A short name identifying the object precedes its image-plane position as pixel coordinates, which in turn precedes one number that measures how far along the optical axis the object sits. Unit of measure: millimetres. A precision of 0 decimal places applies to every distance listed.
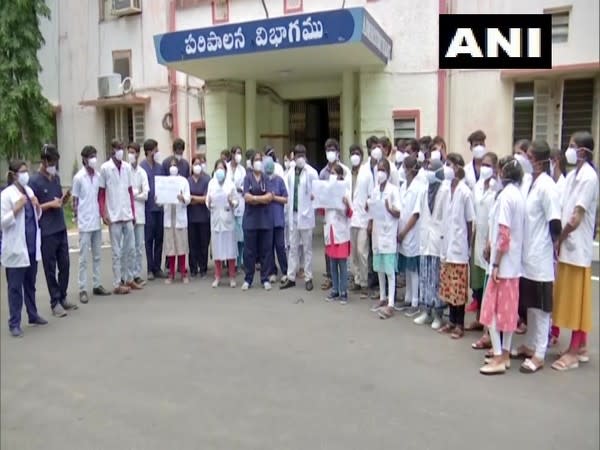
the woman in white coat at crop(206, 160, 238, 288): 5473
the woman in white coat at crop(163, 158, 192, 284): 5520
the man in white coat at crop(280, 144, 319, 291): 5371
